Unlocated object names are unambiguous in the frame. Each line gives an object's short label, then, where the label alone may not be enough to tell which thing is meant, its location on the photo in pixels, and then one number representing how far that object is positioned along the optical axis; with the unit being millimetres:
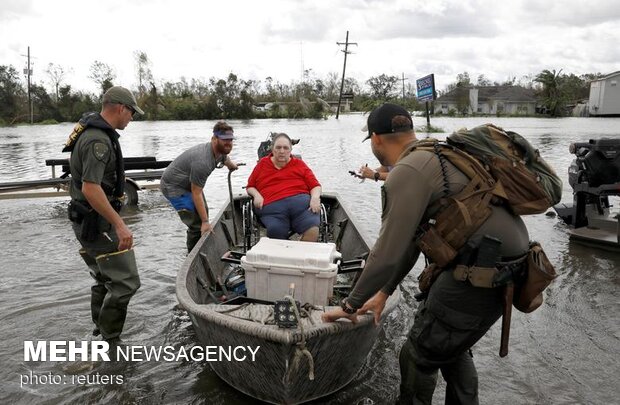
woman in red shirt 5938
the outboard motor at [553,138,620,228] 7609
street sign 24984
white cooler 4121
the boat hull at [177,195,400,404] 3152
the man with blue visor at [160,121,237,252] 5703
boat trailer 11055
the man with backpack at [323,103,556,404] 2377
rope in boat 3082
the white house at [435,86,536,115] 78625
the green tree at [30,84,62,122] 59812
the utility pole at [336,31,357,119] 69375
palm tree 73438
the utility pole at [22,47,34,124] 58700
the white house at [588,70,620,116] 62938
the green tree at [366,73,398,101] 106688
